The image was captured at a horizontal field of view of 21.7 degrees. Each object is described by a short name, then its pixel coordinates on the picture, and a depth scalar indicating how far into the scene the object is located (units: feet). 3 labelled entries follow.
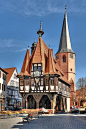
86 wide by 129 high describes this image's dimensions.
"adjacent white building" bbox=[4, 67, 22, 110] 178.82
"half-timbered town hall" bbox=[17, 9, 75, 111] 130.21
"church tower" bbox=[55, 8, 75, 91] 213.25
